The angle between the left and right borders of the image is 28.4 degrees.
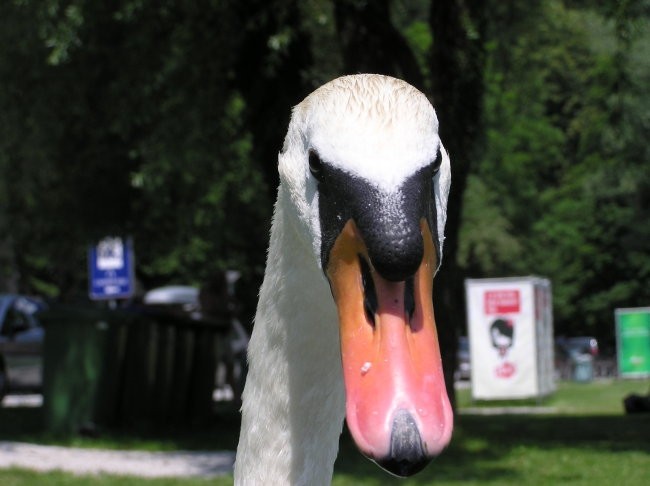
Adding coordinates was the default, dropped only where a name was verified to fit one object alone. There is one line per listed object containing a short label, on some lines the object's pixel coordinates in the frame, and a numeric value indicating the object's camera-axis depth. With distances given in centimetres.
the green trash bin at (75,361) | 1273
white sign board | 2125
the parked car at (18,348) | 2316
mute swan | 200
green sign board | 2881
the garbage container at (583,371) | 3812
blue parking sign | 1785
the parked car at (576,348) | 4319
